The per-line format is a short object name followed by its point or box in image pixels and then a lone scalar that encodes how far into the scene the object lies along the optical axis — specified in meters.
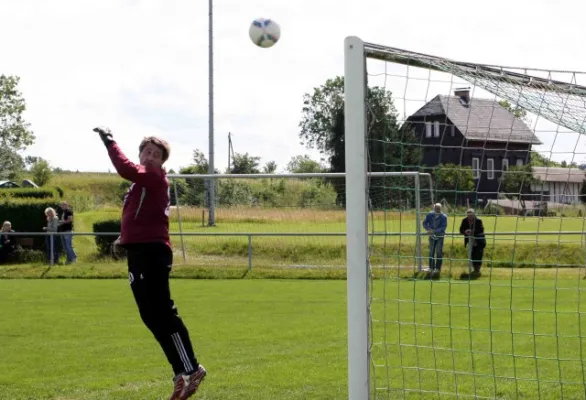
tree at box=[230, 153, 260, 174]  55.88
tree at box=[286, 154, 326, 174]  69.96
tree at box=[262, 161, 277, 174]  60.54
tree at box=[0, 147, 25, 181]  65.69
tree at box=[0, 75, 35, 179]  66.50
